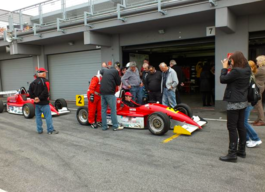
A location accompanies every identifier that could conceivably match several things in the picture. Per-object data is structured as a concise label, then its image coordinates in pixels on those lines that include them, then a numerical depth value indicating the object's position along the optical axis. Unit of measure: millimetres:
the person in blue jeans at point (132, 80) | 7531
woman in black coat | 3803
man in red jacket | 6520
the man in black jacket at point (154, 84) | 7383
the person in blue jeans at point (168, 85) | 7090
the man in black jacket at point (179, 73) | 8775
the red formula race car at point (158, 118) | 5621
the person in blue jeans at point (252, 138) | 4620
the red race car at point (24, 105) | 8492
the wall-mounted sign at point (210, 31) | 8773
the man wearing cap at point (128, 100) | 6488
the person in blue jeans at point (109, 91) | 6241
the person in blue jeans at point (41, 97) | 6102
